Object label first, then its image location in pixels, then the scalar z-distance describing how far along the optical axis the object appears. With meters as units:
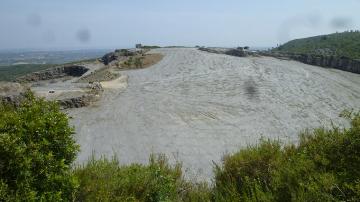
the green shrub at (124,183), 6.94
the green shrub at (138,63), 33.13
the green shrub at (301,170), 5.79
